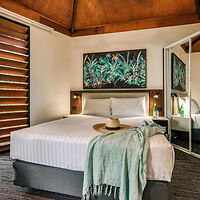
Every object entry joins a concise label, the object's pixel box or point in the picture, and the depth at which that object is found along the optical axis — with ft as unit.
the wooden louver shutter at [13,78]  11.51
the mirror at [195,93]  11.57
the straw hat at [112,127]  7.89
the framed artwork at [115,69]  15.37
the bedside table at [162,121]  13.23
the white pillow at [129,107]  13.99
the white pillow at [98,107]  14.61
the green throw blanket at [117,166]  5.50
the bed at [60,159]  5.76
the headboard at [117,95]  14.92
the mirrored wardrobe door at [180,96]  12.25
